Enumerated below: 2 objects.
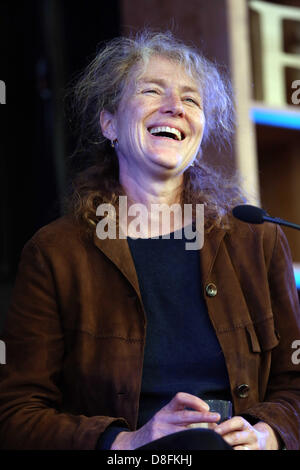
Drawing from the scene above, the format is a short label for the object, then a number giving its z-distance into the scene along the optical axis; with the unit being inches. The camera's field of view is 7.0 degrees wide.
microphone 144.0
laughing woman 145.6
